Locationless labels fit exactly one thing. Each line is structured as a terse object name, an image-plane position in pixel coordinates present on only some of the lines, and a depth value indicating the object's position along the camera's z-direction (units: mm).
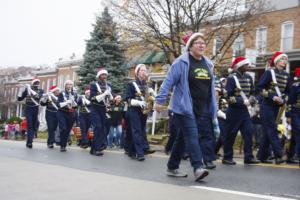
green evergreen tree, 28316
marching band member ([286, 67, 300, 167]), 6760
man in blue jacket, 5014
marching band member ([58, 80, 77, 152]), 9921
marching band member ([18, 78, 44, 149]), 10291
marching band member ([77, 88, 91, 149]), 12005
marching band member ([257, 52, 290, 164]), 6880
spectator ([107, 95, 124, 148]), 13611
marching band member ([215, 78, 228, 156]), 7954
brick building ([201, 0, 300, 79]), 18964
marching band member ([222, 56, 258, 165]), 6845
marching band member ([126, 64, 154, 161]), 7734
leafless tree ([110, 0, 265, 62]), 15172
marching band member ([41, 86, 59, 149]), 10752
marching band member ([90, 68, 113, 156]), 8599
